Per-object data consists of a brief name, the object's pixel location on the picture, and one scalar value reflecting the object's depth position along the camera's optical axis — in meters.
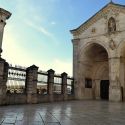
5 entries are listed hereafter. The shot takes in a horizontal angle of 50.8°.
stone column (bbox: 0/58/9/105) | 8.84
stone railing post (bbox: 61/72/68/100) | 14.28
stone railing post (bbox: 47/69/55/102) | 12.54
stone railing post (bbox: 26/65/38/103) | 10.64
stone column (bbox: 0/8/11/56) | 10.41
